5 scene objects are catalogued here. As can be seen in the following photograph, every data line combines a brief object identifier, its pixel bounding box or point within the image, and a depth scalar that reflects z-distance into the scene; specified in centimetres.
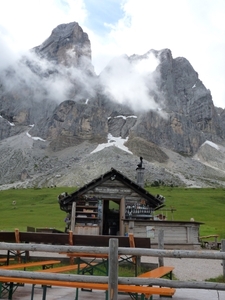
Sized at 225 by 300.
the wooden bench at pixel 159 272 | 695
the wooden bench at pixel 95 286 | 555
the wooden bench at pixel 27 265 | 763
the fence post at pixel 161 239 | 1155
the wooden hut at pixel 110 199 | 2173
